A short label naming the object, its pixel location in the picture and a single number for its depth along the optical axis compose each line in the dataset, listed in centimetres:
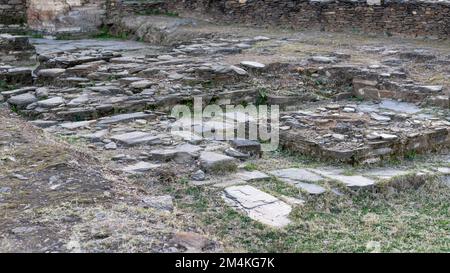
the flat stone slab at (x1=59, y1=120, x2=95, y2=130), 593
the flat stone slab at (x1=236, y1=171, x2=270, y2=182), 457
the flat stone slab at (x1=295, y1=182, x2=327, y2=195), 435
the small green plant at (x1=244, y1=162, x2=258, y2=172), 481
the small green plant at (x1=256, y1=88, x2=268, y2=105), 710
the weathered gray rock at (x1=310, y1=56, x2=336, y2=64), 815
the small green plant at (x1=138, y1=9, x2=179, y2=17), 1333
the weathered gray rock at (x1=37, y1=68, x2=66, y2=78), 779
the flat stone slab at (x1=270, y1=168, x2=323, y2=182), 462
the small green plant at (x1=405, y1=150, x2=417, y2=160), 534
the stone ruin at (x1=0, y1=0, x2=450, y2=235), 490
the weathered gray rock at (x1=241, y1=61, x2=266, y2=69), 788
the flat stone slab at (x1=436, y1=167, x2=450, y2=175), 496
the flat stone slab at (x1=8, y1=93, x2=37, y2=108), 679
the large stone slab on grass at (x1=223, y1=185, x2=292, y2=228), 391
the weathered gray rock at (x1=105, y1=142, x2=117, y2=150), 521
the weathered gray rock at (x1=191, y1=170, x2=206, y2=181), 453
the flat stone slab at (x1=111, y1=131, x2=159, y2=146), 532
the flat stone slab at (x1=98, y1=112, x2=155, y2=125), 606
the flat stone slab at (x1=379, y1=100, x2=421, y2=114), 644
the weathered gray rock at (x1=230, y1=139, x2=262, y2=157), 524
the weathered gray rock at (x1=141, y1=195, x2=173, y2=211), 381
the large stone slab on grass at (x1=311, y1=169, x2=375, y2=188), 455
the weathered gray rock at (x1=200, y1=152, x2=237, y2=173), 468
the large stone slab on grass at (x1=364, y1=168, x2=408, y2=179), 478
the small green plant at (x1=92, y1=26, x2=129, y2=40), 1269
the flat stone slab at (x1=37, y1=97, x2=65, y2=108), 657
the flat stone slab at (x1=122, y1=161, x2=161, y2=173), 460
